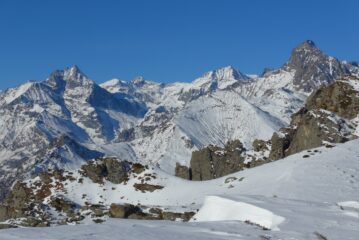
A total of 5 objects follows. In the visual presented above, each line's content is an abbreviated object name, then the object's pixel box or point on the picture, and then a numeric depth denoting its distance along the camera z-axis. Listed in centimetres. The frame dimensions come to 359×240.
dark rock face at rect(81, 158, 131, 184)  11888
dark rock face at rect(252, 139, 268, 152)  12688
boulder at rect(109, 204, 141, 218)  7300
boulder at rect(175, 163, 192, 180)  13809
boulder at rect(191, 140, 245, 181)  13650
